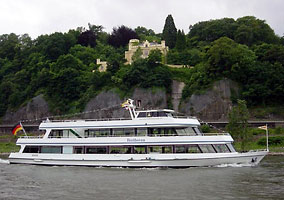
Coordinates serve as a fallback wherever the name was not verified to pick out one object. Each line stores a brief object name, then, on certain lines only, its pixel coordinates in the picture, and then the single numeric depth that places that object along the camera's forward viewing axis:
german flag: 37.94
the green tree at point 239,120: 45.00
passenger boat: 31.80
